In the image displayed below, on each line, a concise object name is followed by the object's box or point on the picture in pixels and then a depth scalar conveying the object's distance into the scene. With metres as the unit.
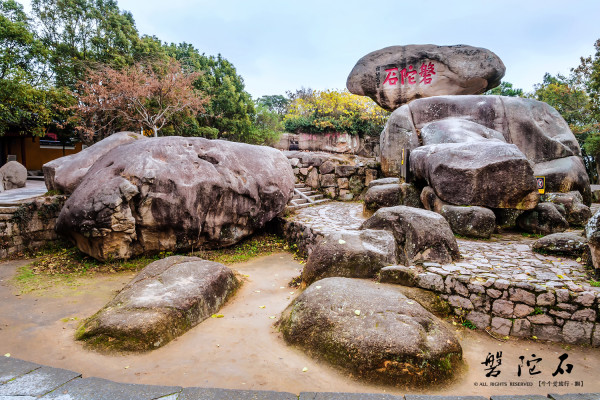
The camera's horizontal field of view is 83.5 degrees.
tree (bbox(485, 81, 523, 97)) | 28.15
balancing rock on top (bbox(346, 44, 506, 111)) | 12.55
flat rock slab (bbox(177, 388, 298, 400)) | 2.80
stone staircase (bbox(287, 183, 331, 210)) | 11.72
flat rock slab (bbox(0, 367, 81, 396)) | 2.83
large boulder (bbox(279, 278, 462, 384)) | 3.49
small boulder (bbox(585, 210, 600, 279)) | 4.54
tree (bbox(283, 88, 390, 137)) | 19.75
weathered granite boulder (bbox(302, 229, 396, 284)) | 5.37
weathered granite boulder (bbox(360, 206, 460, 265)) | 5.46
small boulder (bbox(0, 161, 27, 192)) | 11.95
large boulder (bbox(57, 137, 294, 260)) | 6.83
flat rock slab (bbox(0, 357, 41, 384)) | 3.07
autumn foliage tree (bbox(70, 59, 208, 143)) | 13.23
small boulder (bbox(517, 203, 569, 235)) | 6.92
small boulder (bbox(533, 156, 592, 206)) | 8.59
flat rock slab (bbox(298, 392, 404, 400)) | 2.79
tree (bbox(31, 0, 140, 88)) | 16.00
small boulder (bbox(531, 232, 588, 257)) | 5.61
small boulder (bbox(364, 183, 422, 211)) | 8.82
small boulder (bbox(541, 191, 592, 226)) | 7.61
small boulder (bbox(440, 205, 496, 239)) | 6.71
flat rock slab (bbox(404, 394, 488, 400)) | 2.77
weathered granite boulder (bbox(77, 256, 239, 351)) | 4.11
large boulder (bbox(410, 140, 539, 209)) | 6.62
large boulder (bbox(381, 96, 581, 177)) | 9.53
